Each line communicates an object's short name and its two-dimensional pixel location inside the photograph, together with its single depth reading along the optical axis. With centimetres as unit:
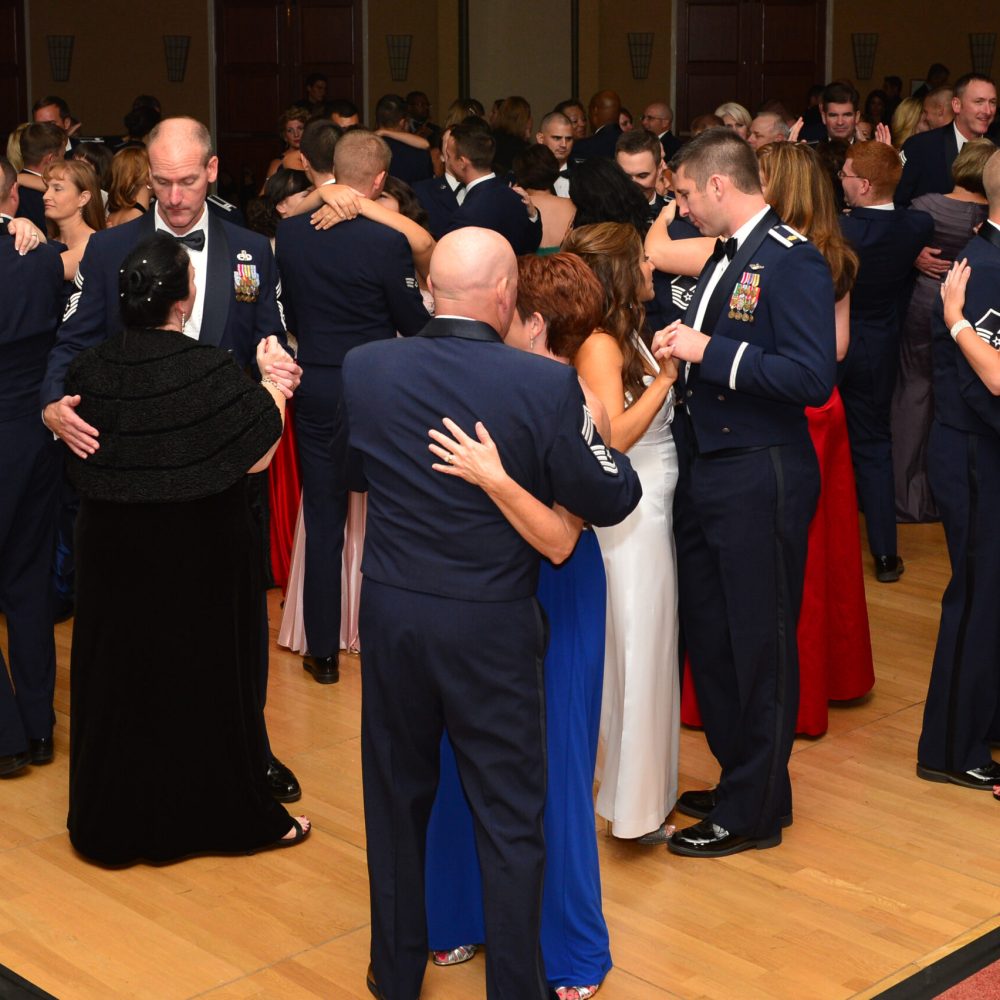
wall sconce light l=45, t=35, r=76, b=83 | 1404
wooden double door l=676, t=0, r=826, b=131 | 1472
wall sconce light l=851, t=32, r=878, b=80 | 1470
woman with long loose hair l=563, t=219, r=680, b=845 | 360
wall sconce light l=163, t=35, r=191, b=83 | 1426
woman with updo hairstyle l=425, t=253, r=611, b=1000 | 310
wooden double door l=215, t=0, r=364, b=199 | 1453
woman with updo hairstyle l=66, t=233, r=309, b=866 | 340
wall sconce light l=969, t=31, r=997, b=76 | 1446
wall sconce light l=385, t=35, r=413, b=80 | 1457
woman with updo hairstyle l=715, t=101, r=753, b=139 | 795
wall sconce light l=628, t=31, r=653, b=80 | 1465
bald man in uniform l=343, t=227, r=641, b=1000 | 270
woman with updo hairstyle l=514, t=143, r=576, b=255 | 662
